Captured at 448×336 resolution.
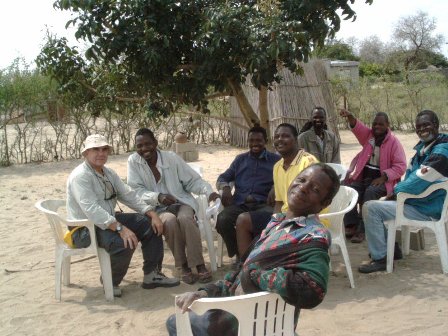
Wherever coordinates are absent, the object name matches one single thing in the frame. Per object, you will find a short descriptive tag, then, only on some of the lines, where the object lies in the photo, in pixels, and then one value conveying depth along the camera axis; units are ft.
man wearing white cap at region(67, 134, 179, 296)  12.91
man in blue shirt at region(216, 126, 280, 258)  14.61
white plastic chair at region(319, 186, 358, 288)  12.79
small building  93.71
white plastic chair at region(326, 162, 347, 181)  17.47
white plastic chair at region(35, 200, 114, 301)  12.92
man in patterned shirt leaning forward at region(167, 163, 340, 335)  6.24
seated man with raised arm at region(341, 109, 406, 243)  16.62
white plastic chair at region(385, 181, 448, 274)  13.64
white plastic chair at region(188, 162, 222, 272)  14.80
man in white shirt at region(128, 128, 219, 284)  13.93
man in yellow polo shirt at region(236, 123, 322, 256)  13.14
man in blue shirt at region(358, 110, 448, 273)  13.38
